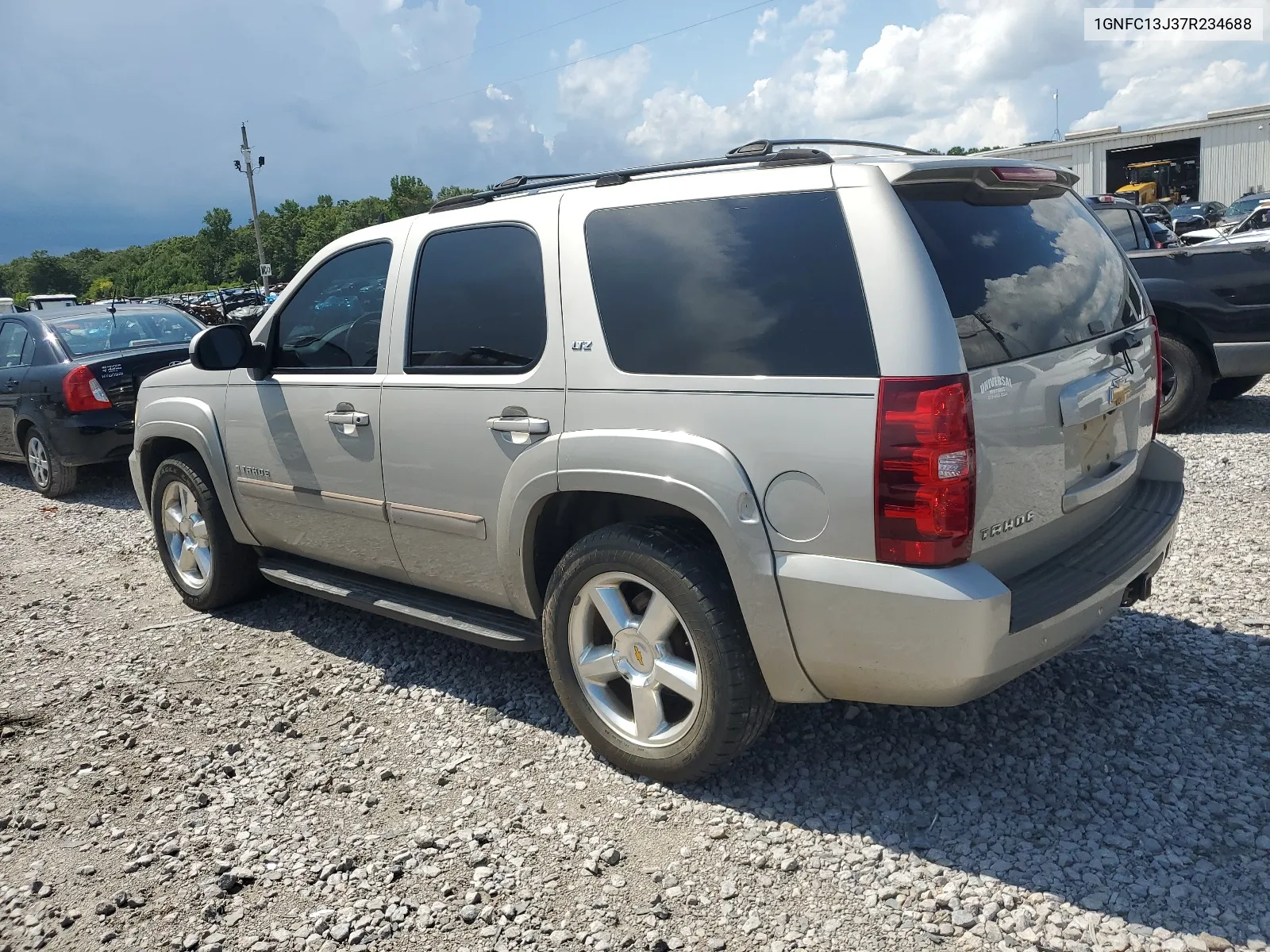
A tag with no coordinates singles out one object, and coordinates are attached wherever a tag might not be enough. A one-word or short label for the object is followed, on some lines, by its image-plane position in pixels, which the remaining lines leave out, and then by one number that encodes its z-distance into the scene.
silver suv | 2.64
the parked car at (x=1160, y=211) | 28.44
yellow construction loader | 51.55
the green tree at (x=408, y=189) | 144.62
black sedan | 8.55
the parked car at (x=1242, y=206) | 29.10
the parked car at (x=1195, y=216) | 30.83
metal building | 45.53
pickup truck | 7.20
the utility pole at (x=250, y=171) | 62.06
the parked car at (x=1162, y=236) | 9.07
